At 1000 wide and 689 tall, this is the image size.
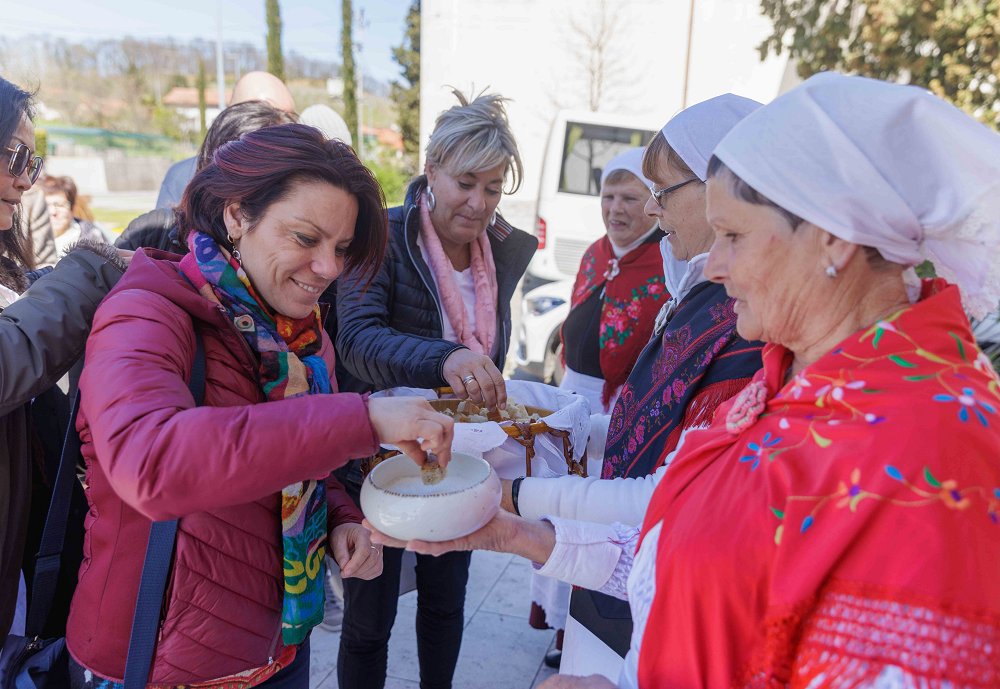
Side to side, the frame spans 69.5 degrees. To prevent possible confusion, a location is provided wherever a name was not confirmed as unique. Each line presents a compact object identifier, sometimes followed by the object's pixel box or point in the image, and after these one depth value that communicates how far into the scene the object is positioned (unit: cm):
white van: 759
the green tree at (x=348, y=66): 2900
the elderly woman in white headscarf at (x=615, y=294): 318
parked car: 670
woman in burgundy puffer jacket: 116
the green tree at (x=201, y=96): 3441
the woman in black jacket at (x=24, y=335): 136
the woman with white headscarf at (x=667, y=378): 160
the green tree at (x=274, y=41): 3188
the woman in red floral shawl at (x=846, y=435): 95
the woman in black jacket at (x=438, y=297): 244
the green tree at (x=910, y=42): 651
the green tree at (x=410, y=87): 2733
